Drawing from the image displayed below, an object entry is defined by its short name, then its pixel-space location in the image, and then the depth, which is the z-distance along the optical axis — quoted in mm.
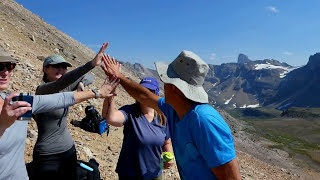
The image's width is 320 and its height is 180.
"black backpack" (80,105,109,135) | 5706
